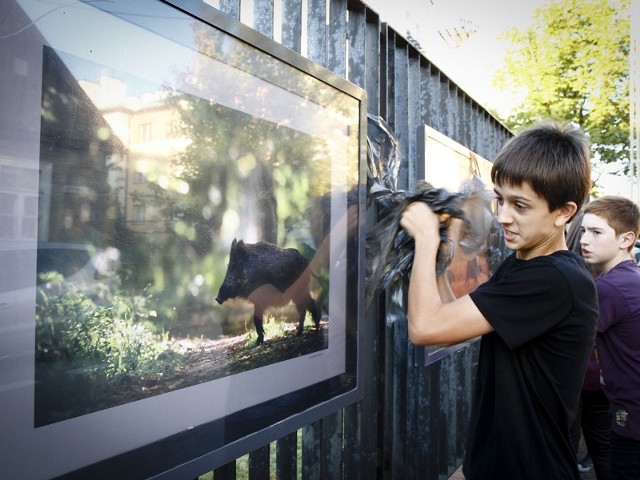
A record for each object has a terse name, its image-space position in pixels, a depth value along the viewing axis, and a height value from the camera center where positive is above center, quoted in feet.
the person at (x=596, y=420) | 10.46 -3.24
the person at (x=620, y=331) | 7.70 -1.12
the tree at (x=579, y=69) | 40.22 +14.92
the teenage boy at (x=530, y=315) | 4.94 -0.53
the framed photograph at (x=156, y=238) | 2.77 +0.11
